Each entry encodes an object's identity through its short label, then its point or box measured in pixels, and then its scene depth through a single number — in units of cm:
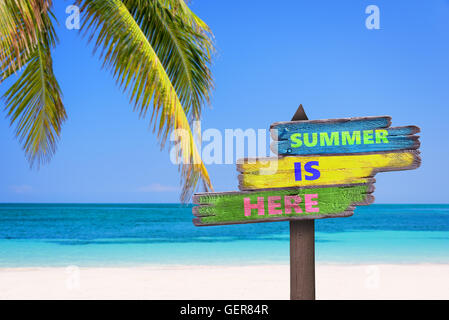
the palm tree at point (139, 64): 524
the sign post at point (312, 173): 364
